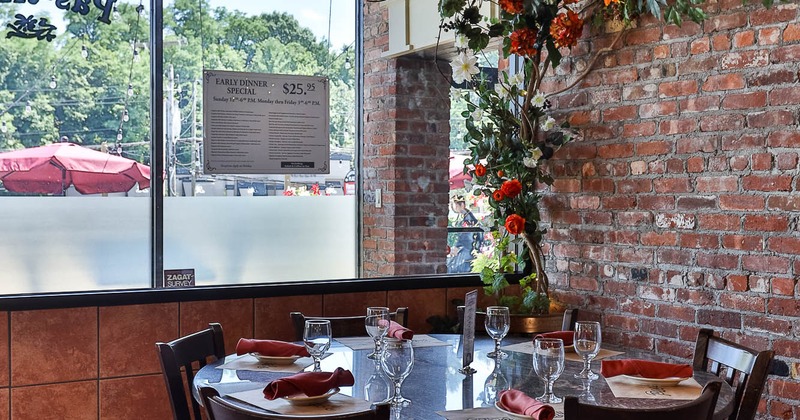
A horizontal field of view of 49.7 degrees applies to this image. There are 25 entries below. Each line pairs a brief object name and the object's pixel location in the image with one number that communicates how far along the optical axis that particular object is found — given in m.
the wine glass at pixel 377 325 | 2.53
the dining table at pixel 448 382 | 2.12
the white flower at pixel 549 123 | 3.58
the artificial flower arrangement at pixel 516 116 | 3.57
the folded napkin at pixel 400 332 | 2.78
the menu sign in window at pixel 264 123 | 3.57
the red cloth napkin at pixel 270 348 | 2.59
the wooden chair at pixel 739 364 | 2.25
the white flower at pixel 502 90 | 3.78
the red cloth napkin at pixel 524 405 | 1.84
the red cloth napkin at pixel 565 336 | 2.80
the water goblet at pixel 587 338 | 2.35
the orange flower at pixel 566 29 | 3.44
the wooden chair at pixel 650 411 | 1.71
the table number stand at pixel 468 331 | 2.58
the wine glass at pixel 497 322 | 2.68
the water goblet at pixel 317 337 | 2.38
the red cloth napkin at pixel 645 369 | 2.32
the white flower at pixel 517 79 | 3.71
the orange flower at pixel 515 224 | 3.64
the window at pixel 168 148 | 3.23
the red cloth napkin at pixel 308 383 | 2.00
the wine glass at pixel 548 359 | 2.07
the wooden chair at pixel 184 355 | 2.27
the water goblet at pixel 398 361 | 2.04
